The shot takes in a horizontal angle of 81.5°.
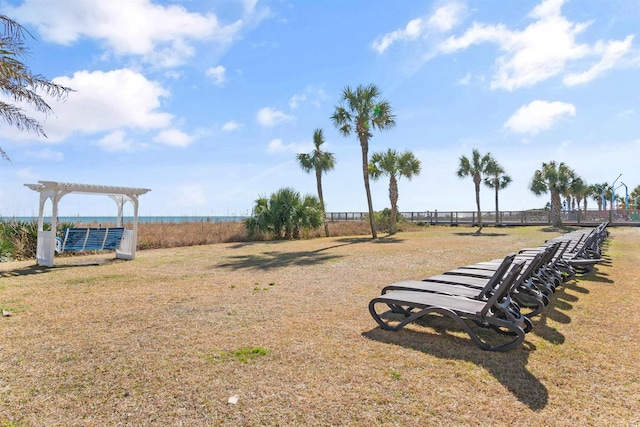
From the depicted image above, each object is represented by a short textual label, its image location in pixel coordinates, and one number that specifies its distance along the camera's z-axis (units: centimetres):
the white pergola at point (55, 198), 934
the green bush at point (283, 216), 1903
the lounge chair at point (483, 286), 412
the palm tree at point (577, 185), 3144
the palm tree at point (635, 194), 6355
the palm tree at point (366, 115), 2006
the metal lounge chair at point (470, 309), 351
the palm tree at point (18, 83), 525
